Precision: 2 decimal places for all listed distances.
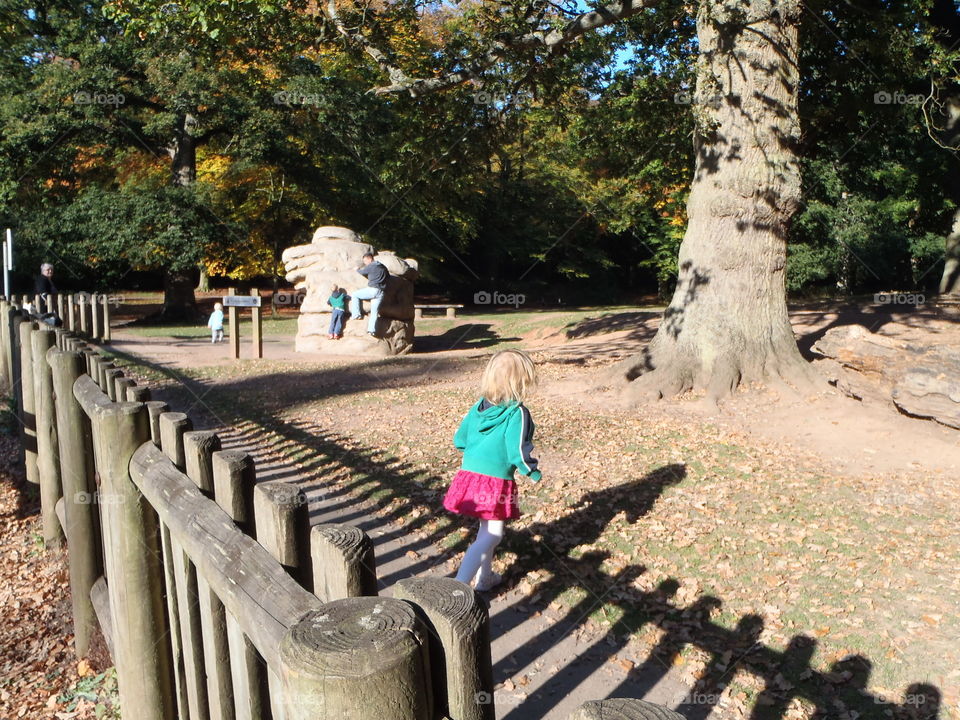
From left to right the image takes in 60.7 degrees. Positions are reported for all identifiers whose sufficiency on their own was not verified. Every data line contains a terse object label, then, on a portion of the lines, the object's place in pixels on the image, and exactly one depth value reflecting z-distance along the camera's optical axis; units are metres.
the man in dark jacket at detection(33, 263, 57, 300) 14.99
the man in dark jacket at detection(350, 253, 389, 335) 17.36
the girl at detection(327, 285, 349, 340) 17.47
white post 16.33
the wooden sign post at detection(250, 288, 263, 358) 15.90
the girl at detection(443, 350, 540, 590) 4.58
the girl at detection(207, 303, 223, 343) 19.30
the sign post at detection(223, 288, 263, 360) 15.27
